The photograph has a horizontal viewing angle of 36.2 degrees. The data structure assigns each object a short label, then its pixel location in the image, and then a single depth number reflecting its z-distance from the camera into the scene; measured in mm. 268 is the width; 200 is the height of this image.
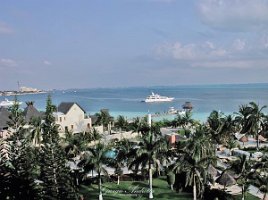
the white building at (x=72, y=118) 60159
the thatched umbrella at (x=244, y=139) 57875
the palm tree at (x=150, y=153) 31838
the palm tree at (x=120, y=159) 35688
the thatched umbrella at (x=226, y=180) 33688
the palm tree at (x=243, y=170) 29219
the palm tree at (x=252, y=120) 54062
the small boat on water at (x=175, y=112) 113594
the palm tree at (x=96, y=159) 32156
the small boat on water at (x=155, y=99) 179875
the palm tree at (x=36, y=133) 46812
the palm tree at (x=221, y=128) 52656
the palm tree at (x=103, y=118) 69625
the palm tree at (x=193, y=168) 28984
